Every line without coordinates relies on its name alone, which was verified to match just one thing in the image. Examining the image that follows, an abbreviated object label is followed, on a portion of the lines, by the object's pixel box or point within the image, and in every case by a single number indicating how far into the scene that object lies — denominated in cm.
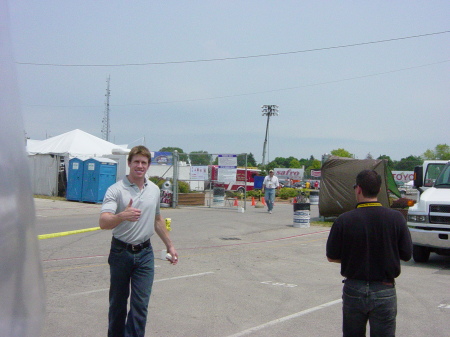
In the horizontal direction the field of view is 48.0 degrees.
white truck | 1034
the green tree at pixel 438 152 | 8429
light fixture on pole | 8112
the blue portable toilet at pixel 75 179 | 2588
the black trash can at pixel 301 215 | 1758
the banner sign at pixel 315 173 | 7196
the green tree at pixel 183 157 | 2481
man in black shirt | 377
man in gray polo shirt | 456
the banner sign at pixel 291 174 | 6242
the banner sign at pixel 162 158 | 2545
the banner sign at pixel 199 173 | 2430
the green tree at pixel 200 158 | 2421
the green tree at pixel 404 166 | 6357
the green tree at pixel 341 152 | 10681
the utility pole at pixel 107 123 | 6138
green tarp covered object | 1931
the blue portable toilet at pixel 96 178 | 2516
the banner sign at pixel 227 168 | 2355
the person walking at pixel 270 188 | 2208
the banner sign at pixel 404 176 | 5744
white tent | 2850
